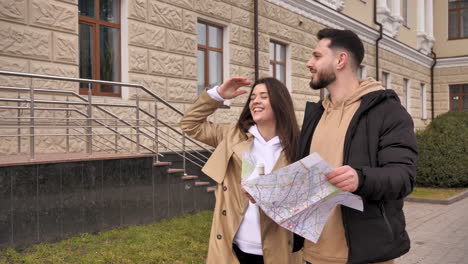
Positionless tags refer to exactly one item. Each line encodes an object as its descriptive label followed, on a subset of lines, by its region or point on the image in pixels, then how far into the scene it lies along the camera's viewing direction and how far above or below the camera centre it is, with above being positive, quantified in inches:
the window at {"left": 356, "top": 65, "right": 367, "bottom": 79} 733.0 +91.6
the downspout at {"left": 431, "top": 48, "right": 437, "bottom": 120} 1047.7 +120.3
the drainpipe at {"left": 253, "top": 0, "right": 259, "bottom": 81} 465.4 +97.1
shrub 489.1 -26.8
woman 110.0 -8.3
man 74.0 -3.0
